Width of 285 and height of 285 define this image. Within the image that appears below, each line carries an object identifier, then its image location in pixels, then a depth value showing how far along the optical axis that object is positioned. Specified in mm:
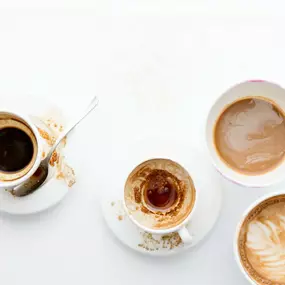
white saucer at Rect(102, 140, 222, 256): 1363
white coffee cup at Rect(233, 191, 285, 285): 1289
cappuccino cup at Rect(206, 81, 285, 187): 1329
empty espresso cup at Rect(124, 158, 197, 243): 1330
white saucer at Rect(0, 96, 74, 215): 1350
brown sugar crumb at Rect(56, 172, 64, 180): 1354
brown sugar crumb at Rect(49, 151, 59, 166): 1328
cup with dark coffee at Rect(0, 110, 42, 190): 1282
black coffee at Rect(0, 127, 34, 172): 1305
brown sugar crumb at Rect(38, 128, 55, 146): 1306
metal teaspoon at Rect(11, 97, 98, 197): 1329
